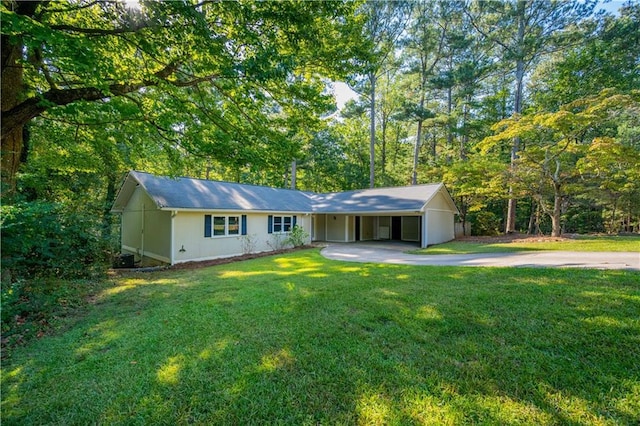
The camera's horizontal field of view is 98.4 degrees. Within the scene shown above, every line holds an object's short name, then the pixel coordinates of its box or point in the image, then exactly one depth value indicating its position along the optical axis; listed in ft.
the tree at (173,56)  16.35
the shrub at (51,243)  12.75
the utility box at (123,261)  36.99
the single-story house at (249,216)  38.60
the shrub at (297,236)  51.37
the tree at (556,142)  37.86
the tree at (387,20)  66.90
